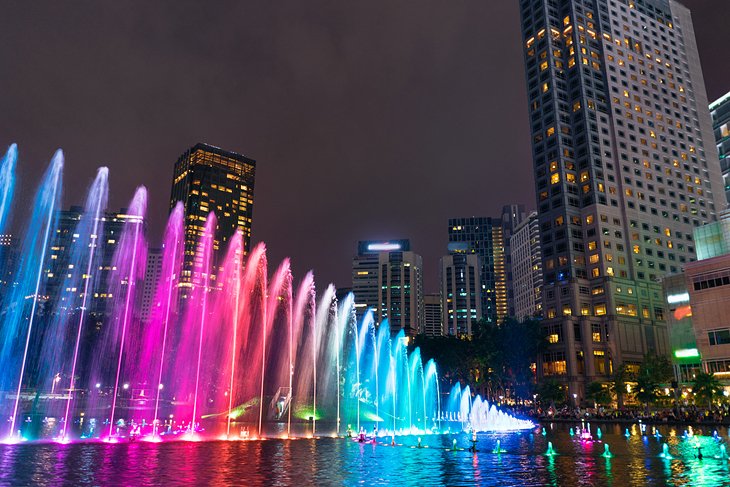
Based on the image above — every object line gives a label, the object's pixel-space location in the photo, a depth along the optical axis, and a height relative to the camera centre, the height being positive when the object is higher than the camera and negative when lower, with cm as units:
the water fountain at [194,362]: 5138 +543
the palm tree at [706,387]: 7606 +77
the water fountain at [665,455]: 3050 -347
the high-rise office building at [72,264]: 14800 +3870
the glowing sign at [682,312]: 9844 +1427
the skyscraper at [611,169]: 11994 +5543
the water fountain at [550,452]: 3397 -369
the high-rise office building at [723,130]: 15675 +7508
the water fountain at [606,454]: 3187 -356
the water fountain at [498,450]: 3594 -382
